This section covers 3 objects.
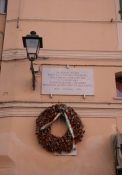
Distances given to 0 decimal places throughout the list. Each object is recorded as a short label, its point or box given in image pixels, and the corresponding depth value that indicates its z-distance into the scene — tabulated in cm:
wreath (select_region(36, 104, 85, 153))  891
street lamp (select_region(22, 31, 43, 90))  888
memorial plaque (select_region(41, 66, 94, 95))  966
